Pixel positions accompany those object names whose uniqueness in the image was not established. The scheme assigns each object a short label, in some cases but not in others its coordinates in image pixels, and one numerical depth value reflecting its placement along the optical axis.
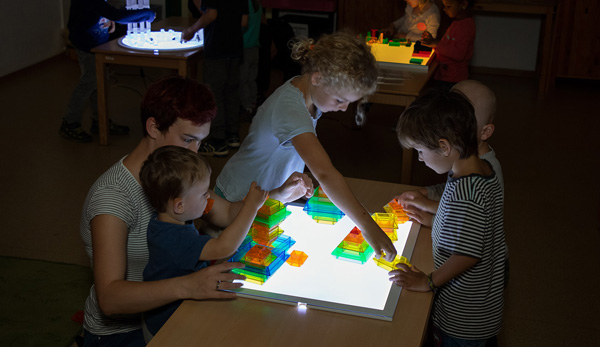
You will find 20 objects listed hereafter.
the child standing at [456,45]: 4.54
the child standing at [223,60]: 4.49
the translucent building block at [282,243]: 1.84
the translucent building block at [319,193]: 2.15
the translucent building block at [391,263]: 1.79
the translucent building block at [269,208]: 1.91
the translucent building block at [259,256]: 1.74
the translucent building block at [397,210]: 2.14
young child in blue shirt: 1.61
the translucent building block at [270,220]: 1.90
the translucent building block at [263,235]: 1.90
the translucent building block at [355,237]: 1.86
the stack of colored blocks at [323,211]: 2.09
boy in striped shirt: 1.77
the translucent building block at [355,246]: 1.84
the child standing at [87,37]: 4.56
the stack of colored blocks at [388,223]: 2.02
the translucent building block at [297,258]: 1.81
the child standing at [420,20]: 5.14
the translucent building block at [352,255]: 1.84
